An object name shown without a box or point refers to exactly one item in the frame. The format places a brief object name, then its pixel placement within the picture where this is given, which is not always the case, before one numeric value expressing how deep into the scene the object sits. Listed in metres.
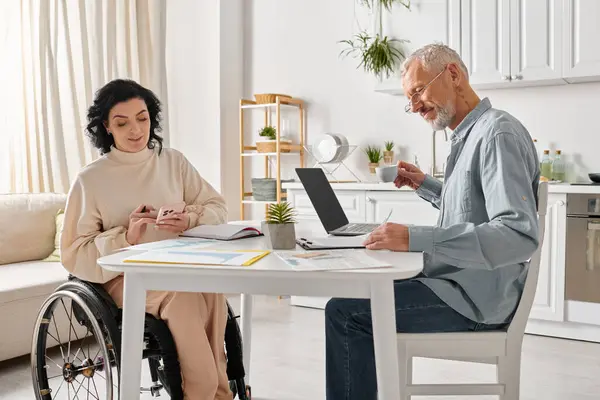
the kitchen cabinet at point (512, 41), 3.66
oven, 3.43
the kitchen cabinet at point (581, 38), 3.54
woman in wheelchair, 1.98
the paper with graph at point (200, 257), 1.47
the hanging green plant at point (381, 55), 4.31
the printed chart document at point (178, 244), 1.74
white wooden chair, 1.68
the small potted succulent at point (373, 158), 4.48
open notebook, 1.91
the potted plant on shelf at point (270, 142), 4.71
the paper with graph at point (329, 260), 1.40
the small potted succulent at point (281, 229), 1.71
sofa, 2.93
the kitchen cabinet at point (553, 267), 3.51
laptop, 2.02
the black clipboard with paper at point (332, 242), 1.67
